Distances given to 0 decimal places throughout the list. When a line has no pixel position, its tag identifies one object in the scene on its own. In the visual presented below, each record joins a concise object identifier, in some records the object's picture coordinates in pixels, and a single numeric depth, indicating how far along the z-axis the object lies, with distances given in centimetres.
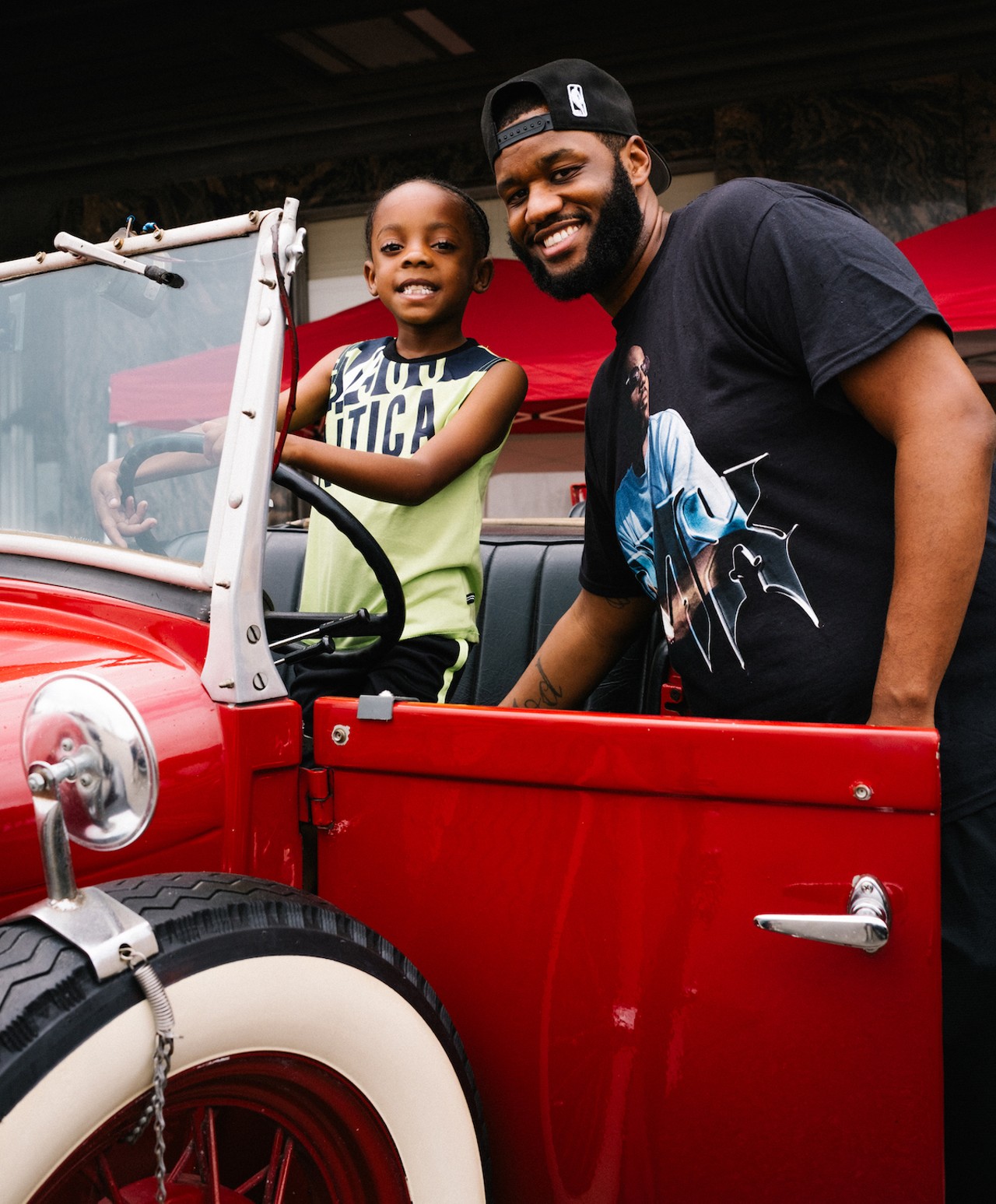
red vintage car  91
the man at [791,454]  122
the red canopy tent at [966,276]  393
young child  184
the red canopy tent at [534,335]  441
